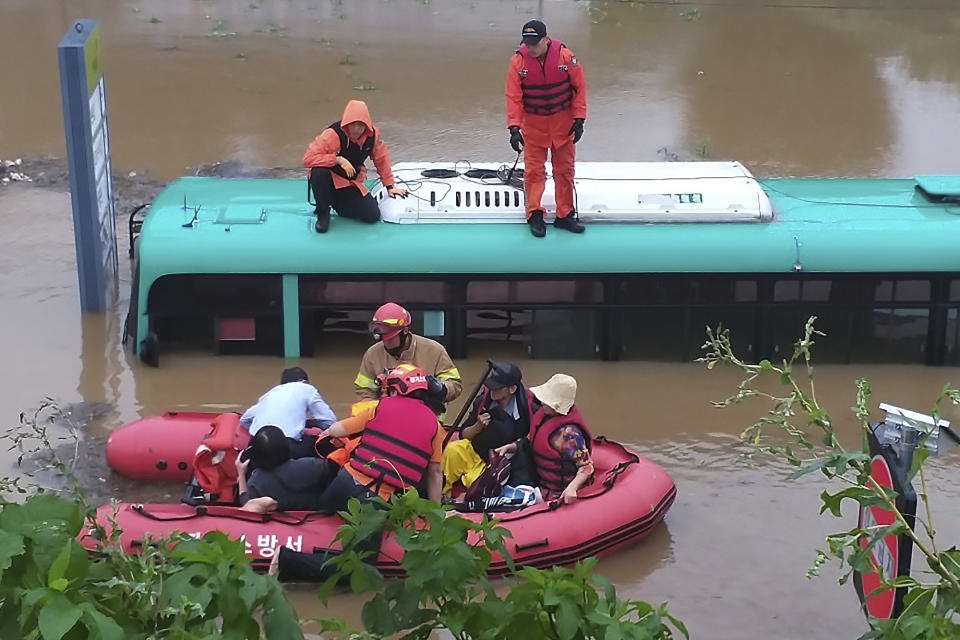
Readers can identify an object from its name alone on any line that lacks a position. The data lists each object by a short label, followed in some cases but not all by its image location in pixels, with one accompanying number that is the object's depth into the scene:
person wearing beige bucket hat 7.76
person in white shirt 7.90
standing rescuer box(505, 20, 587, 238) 10.16
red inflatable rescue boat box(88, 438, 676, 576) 7.30
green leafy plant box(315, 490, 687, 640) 4.05
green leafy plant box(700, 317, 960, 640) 4.02
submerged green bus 10.17
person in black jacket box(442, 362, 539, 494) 7.98
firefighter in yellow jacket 8.40
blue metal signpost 10.73
